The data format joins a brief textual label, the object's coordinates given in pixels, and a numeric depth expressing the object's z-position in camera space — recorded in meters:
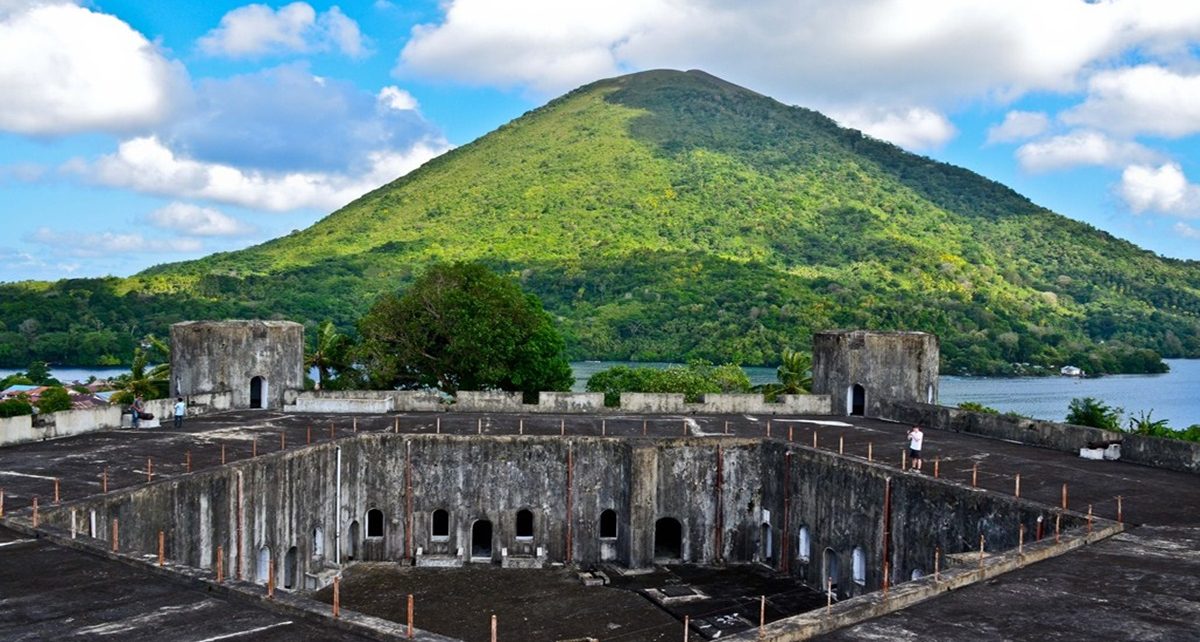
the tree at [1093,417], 46.75
